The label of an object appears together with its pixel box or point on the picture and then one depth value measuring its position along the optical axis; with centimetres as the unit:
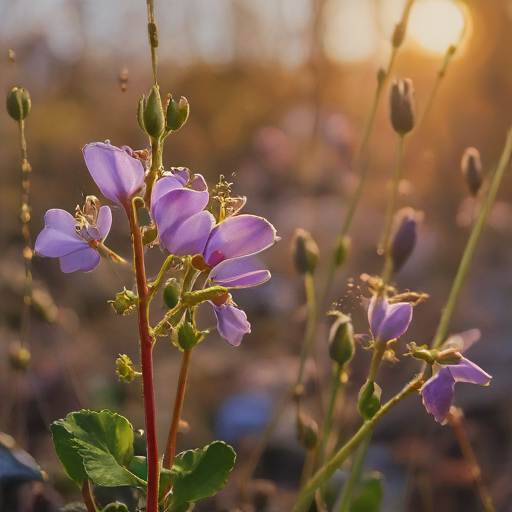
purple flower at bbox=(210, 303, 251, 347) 19
